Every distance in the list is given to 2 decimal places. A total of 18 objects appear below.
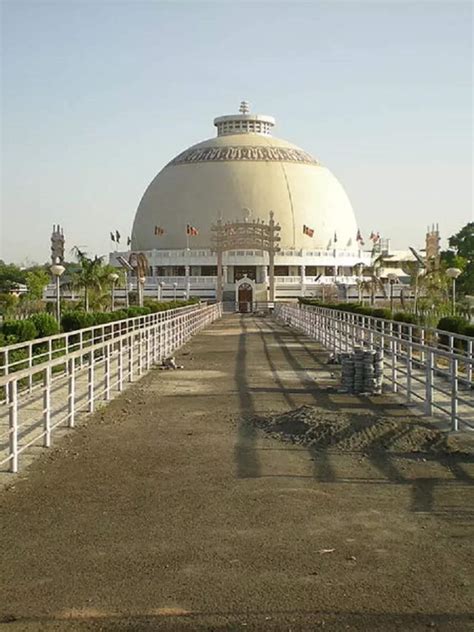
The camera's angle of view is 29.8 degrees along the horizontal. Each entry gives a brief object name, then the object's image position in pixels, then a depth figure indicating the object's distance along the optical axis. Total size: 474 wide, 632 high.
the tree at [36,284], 59.86
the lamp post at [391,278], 69.62
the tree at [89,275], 40.12
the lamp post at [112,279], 40.19
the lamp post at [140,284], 46.25
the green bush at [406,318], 28.98
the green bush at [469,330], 20.33
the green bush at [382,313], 32.44
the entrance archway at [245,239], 77.31
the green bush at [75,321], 26.58
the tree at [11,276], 87.81
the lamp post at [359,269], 80.00
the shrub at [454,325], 21.20
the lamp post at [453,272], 30.88
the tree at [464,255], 67.88
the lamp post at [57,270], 30.45
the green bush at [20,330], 20.52
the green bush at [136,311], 34.11
